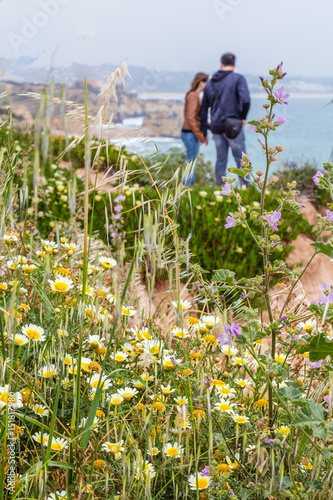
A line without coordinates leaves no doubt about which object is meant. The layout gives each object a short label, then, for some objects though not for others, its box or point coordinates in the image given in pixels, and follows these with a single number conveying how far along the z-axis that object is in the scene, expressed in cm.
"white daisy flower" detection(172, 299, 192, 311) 204
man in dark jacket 738
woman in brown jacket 802
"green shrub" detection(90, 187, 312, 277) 491
